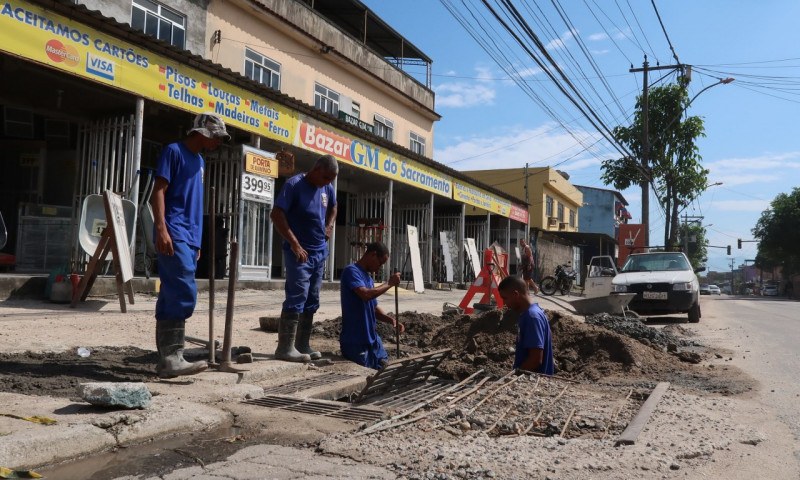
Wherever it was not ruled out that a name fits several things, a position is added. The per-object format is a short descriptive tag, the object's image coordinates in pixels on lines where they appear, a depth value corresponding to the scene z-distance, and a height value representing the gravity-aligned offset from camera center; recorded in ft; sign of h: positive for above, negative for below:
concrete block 10.38 -2.21
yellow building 127.24 +17.80
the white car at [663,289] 40.24 -0.80
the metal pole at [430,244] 60.34 +2.50
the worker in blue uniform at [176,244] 13.48 +0.40
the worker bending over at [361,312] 18.04 -1.27
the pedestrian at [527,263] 53.88 +0.85
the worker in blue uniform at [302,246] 16.70 +0.55
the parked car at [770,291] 216.13 -3.70
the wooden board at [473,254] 54.19 +1.51
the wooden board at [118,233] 23.30 +1.07
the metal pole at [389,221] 53.01 +4.08
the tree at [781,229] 155.43 +12.86
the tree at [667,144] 90.84 +19.43
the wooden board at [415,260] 44.73 +0.71
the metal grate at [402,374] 13.57 -2.44
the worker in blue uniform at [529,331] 16.24 -1.49
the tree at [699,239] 210.51 +13.97
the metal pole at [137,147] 29.73 +5.47
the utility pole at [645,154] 84.07 +16.33
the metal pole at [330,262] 43.57 +0.35
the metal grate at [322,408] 12.20 -2.82
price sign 37.58 +4.70
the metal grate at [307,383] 14.42 -2.80
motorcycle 76.59 -1.01
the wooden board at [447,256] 58.65 +1.38
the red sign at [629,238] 88.84 +5.46
